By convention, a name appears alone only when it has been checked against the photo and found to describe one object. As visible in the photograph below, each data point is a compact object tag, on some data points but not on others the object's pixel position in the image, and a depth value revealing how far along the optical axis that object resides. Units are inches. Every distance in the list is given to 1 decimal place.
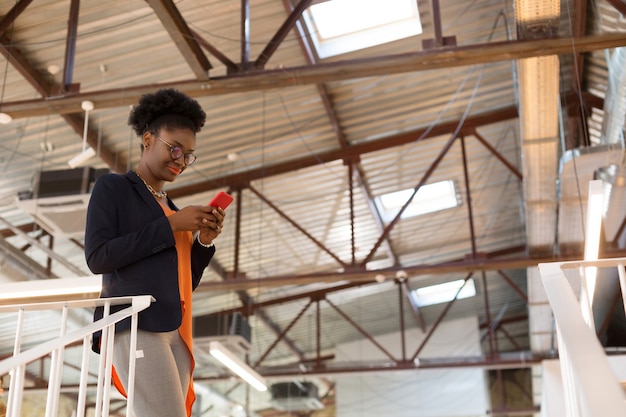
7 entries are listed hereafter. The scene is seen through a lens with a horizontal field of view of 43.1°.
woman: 75.1
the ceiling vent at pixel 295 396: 560.1
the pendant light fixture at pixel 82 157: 253.6
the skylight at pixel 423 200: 430.3
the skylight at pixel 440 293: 561.3
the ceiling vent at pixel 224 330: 368.2
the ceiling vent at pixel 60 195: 253.0
